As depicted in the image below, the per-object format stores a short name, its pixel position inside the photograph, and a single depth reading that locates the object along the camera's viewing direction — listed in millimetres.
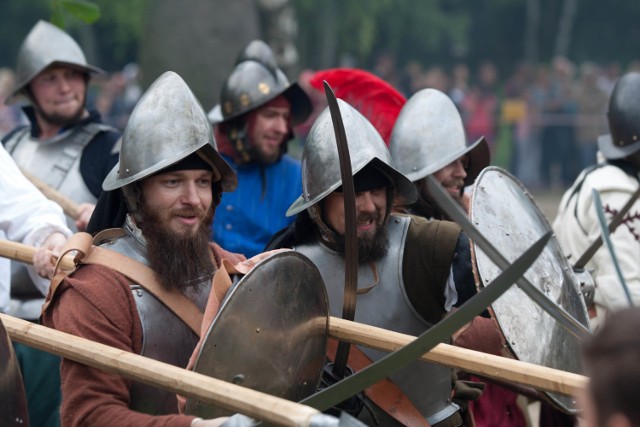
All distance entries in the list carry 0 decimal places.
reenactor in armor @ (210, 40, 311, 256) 11406
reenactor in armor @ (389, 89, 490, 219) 9578
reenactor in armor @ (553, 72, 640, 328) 10156
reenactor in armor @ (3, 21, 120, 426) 10195
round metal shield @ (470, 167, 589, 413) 7453
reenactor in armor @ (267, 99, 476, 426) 7770
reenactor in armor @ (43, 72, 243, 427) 6375
